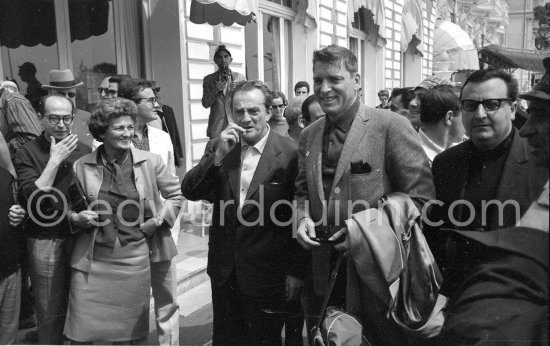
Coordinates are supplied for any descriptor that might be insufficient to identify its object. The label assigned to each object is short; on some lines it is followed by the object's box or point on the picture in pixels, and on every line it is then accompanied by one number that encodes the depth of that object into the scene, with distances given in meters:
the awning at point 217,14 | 7.09
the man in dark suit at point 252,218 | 3.20
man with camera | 7.56
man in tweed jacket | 2.69
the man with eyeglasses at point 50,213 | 3.53
